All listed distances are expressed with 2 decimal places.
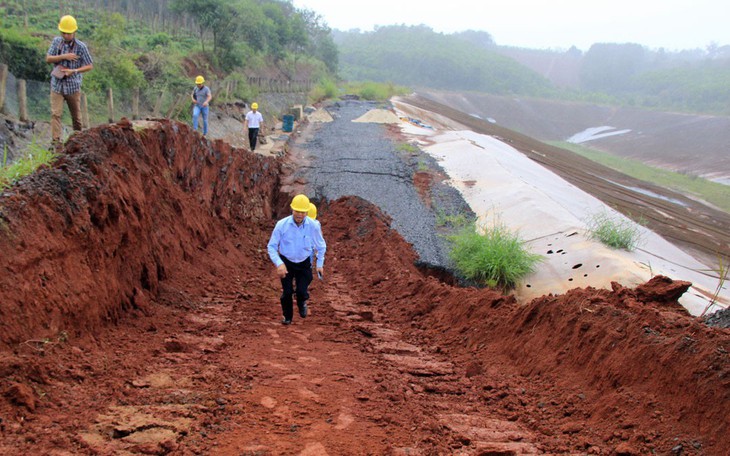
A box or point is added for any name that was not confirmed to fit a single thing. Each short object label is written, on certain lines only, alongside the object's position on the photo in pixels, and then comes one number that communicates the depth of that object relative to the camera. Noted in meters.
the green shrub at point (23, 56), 15.09
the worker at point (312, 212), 9.94
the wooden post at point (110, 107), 12.12
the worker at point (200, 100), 14.59
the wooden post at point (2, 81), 10.70
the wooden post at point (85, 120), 10.38
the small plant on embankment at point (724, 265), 11.23
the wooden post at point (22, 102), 10.81
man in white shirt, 16.75
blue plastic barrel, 24.78
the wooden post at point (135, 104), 14.20
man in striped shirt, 8.14
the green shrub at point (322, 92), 41.28
